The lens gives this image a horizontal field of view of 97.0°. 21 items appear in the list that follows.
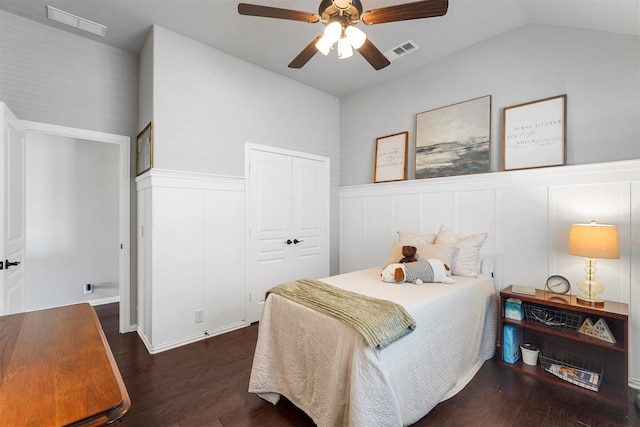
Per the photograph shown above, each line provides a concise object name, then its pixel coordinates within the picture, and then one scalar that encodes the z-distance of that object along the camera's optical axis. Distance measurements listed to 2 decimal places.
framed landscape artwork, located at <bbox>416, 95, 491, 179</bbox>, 2.91
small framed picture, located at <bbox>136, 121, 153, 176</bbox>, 2.70
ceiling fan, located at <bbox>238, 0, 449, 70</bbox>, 1.70
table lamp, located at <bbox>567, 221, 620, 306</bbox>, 1.96
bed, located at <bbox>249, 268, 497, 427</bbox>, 1.44
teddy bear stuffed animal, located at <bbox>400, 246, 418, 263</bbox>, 2.65
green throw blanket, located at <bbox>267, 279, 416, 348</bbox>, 1.47
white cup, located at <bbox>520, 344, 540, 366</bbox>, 2.32
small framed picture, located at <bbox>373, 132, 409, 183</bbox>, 3.56
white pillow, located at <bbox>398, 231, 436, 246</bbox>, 2.89
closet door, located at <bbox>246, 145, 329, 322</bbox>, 3.41
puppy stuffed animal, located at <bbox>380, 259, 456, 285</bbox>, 2.31
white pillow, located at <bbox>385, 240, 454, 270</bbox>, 2.57
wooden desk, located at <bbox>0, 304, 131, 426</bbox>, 0.65
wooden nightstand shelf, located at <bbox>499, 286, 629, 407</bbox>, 1.91
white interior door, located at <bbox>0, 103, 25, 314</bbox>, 2.06
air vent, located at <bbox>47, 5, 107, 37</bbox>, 2.46
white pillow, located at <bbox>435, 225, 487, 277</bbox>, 2.56
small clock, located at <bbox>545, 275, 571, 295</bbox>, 2.26
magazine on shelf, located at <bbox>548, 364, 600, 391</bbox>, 2.00
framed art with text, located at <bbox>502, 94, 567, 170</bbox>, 2.46
